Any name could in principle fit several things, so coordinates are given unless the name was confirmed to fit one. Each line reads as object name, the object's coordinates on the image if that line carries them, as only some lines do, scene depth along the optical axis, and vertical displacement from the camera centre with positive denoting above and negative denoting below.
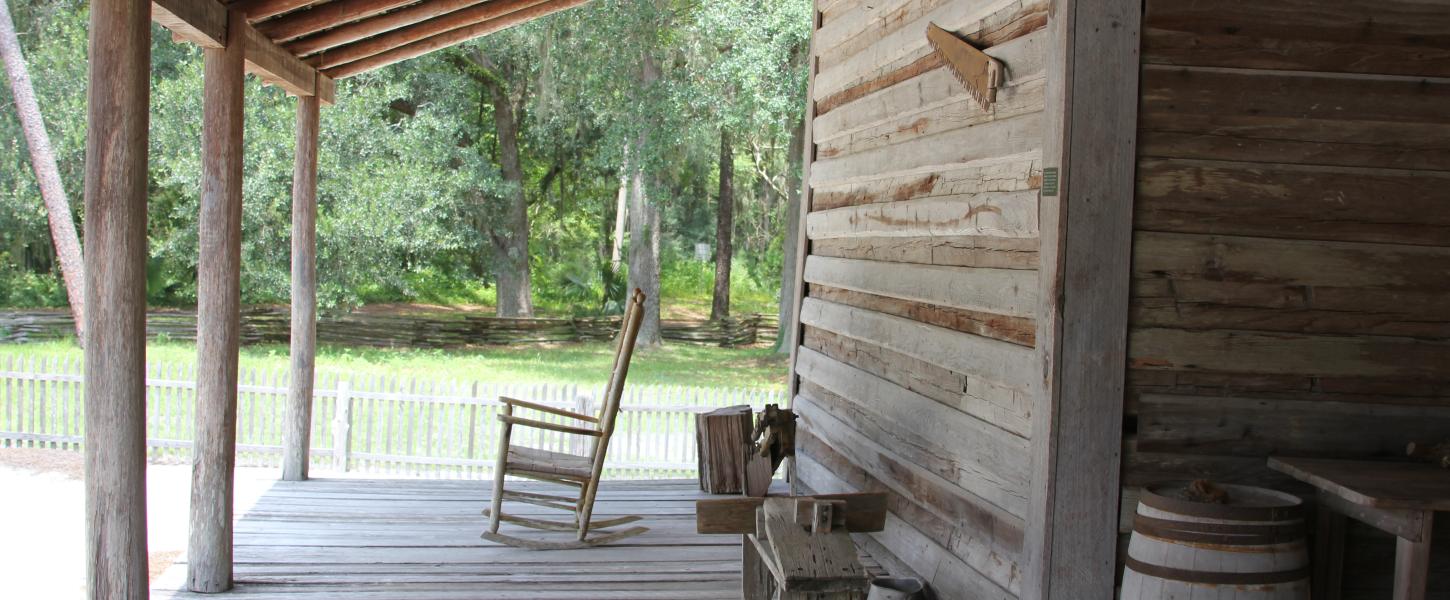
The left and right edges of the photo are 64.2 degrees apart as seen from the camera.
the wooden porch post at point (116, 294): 3.31 -0.12
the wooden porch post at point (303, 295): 5.90 -0.19
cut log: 4.60 -0.70
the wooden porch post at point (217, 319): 4.14 -0.23
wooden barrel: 2.46 -0.55
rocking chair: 4.86 -0.84
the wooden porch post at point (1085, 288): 2.87 +0.00
